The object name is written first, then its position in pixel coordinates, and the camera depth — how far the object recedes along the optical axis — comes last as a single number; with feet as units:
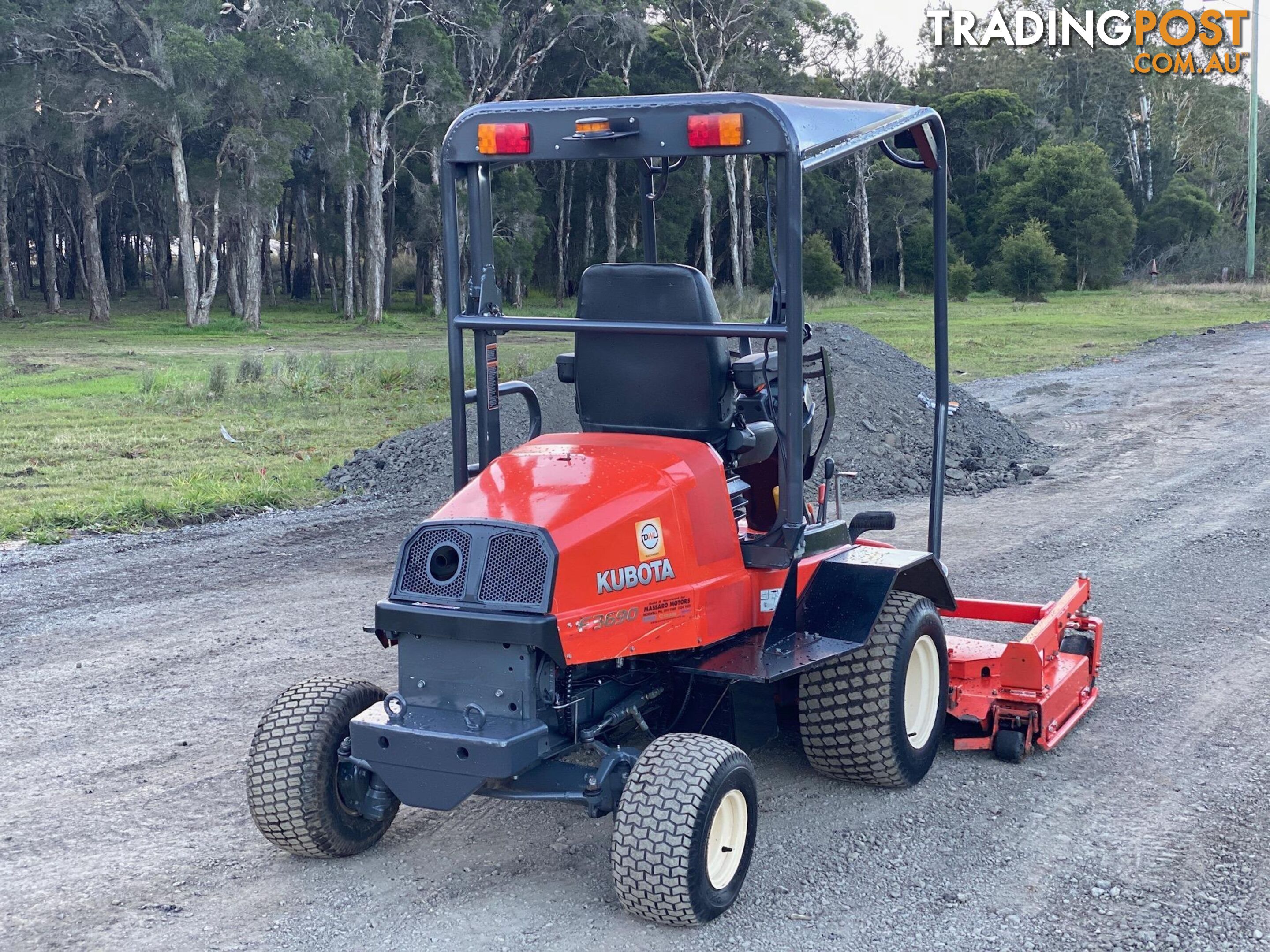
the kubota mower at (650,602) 13.53
